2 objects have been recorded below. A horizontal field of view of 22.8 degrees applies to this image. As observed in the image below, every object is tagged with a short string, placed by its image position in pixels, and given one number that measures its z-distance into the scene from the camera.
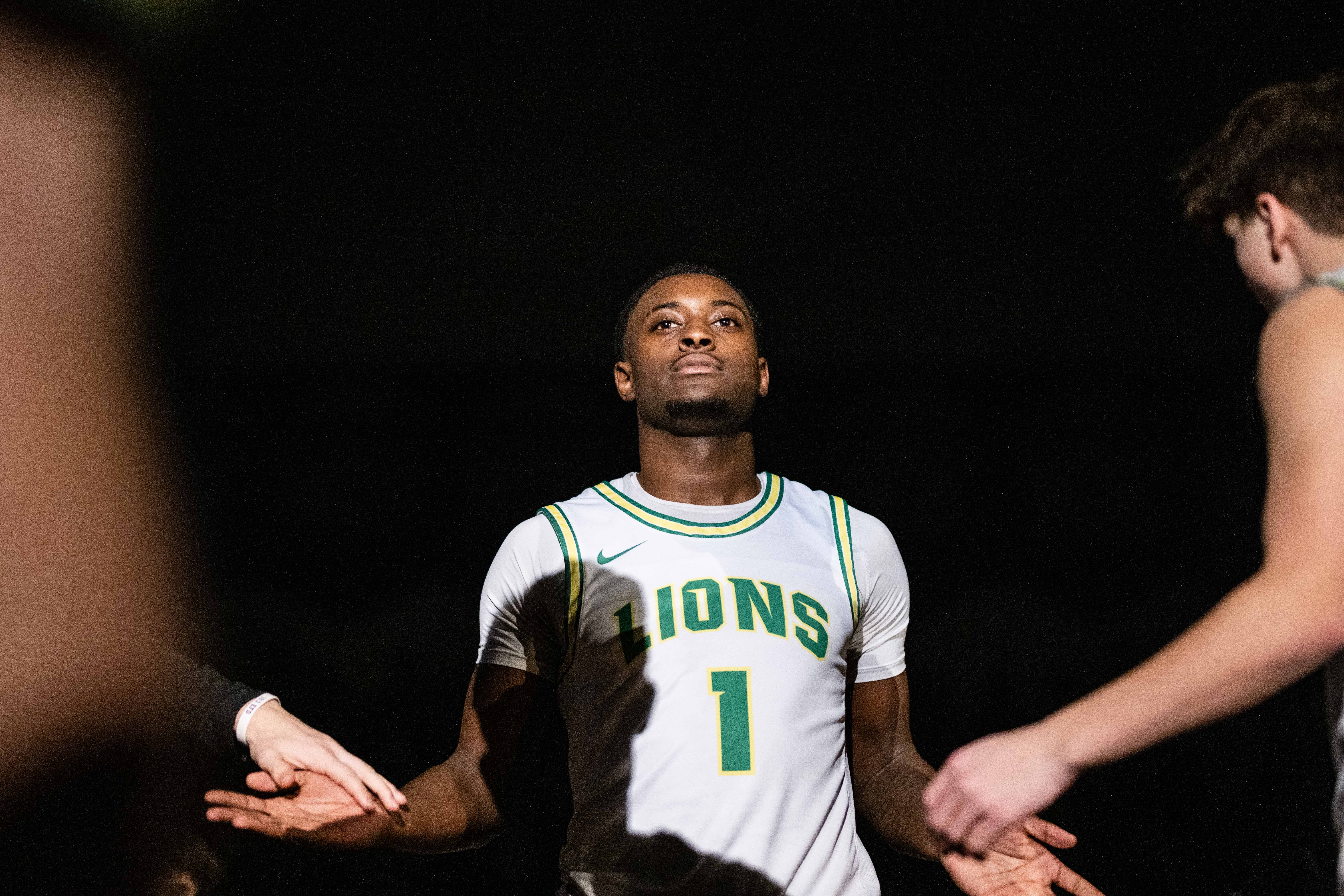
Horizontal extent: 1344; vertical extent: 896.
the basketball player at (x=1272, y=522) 3.12
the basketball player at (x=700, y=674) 3.49
